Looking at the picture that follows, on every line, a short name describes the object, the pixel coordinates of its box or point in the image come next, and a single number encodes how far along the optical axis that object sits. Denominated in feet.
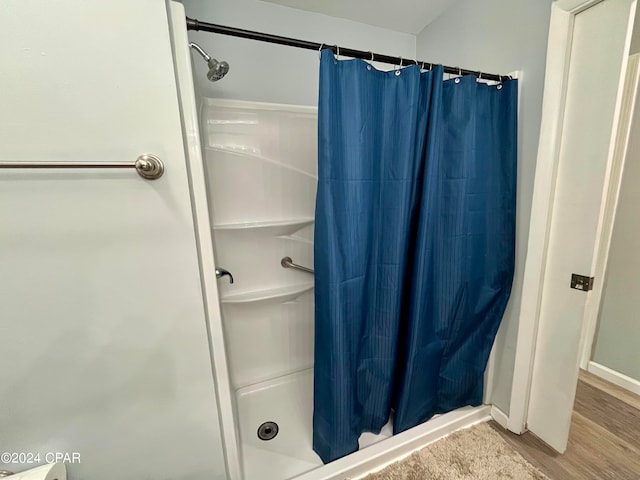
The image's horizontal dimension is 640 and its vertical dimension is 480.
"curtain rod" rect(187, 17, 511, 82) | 2.66
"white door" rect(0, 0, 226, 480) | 1.98
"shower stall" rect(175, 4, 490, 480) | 4.19
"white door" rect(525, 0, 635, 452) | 3.09
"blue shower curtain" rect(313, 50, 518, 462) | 3.24
